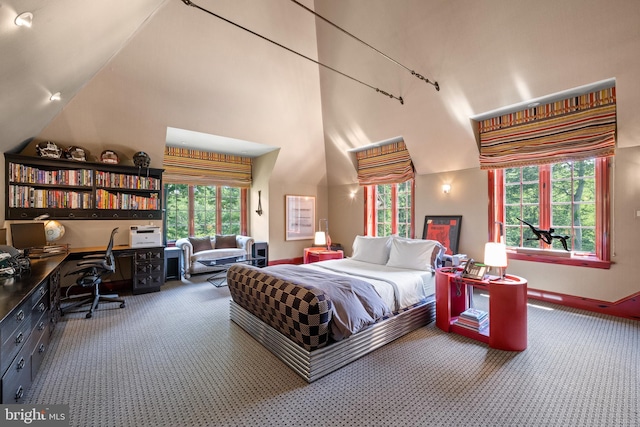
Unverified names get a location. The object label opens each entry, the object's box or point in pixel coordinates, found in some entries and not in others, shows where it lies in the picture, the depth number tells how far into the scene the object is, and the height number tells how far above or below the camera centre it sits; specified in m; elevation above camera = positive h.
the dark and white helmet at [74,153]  4.22 +0.92
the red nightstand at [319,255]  5.36 -0.74
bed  2.23 -0.80
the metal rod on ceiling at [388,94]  4.16 +1.80
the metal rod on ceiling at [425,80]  3.76 +1.81
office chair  3.55 -0.71
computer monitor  3.57 -0.24
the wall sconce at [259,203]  6.74 +0.29
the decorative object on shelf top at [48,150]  3.98 +0.92
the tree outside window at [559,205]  3.63 +0.14
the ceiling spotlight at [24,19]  1.58 +1.10
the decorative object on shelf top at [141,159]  4.69 +0.92
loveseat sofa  5.50 -0.67
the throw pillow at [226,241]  6.14 -0.55
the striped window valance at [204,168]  5.89 +1.05
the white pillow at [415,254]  3.69 -0.51
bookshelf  3.87 +0.40
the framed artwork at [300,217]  6.80 -0.03
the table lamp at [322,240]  5.70 -0.48
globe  4.04 -0.20
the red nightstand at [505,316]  2.65 -0.93
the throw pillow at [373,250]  4.15 -0.51
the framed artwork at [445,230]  4.87 -0.25
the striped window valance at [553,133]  3.43 +1.10
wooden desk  4.42 -0.78
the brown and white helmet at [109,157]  4.46 +0.92
